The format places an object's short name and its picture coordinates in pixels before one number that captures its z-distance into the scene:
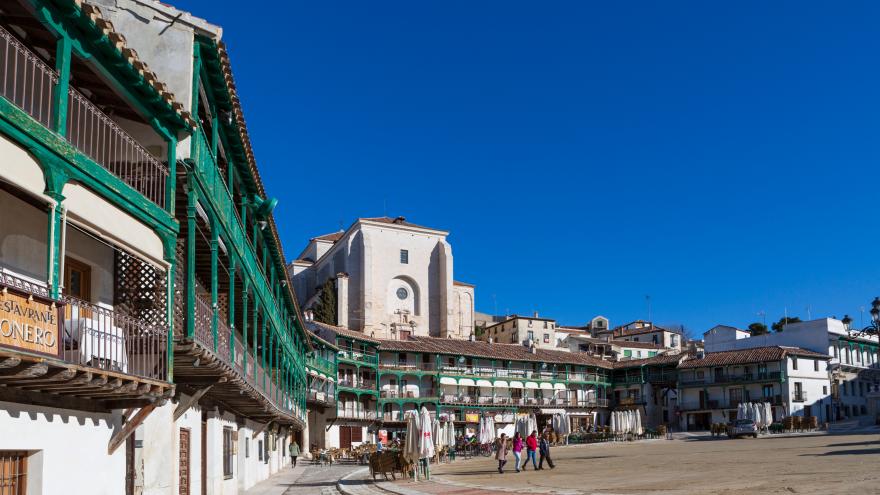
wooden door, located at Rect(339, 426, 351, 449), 67.31
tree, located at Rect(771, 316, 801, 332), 113.68
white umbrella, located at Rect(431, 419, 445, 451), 38.44
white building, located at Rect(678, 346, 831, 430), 77.38
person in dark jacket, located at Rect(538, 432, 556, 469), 32.91
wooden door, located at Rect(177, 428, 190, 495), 17.41
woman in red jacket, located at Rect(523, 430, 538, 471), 32.72
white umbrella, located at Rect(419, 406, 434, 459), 29.39
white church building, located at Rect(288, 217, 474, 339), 92.06
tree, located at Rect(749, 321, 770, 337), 117.62
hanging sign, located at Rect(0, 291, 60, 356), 8.46
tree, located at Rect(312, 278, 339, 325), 90.88
